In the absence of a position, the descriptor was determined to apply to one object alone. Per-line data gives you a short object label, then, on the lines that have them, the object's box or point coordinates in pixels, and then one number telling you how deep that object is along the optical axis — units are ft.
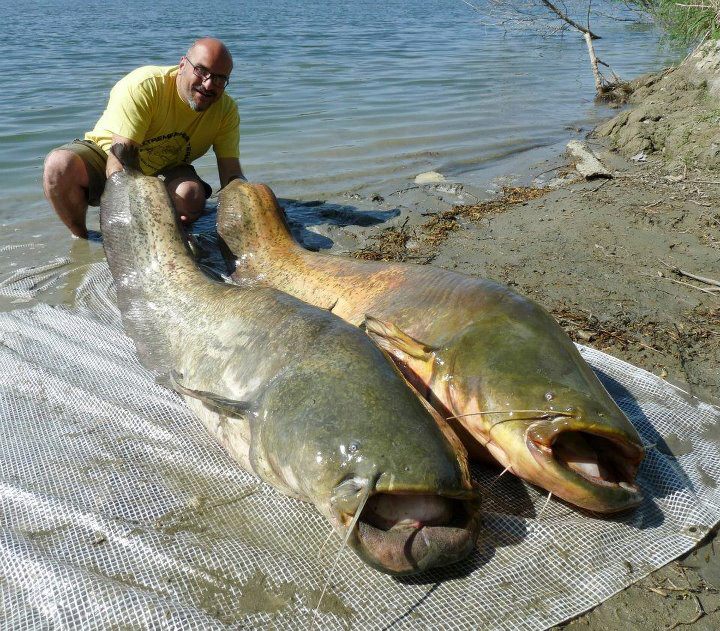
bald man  15.75
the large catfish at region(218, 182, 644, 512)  7.65
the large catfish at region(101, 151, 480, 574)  6.72
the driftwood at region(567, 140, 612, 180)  22.36
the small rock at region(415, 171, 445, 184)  23.59
